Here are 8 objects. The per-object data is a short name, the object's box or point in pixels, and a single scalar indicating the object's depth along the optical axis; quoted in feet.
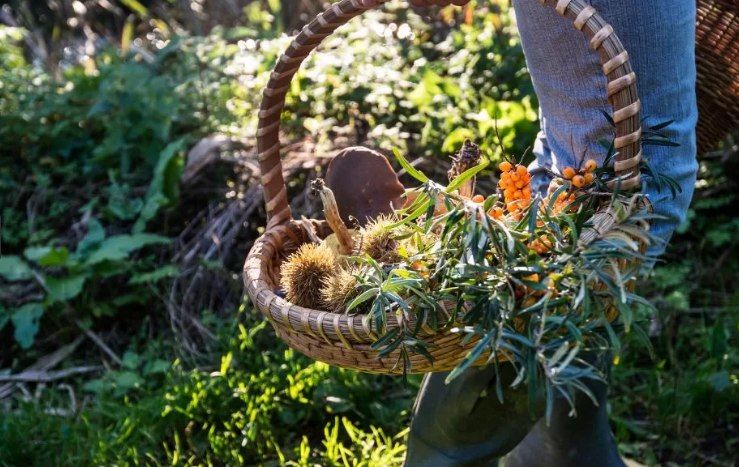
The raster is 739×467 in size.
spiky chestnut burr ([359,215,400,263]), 5.12
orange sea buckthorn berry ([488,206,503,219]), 4.57
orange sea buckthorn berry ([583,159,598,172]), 4.62
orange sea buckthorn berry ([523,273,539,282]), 4.08
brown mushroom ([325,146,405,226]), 5.92
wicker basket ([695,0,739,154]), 6.17
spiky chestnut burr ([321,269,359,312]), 4.78
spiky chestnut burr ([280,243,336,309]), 5.06
